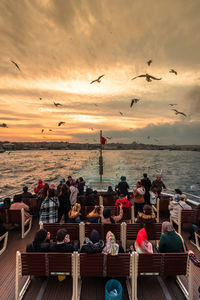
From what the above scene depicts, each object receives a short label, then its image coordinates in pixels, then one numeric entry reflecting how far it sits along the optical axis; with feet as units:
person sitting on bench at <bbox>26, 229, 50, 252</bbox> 11.18
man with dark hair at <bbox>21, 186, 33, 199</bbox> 24.58
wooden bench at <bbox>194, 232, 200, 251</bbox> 16.46
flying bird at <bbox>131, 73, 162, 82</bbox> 26.61
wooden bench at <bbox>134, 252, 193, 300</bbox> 10.56
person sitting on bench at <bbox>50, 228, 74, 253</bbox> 11.18
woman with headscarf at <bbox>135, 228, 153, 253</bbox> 11.98
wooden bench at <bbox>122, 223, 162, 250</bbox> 14.55
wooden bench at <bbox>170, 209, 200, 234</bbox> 18.53
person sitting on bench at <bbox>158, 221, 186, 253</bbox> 11.55
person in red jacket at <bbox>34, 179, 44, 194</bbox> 25.74
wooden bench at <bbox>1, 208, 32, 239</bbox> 18.37
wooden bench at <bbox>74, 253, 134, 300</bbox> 10.60
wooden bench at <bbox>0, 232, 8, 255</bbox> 16.02
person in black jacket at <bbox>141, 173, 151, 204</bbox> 24.34
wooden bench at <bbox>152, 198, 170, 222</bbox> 22.26
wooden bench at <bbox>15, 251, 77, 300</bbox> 10.52
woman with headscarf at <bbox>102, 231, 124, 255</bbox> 10.50
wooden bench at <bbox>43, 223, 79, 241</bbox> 14.71
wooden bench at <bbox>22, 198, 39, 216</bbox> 22.85
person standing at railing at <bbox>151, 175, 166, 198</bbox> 27.28
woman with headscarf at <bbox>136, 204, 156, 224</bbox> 14.38
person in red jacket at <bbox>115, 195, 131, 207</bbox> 19.79
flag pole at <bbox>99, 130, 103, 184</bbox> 38.48
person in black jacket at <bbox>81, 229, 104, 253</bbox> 10.55
